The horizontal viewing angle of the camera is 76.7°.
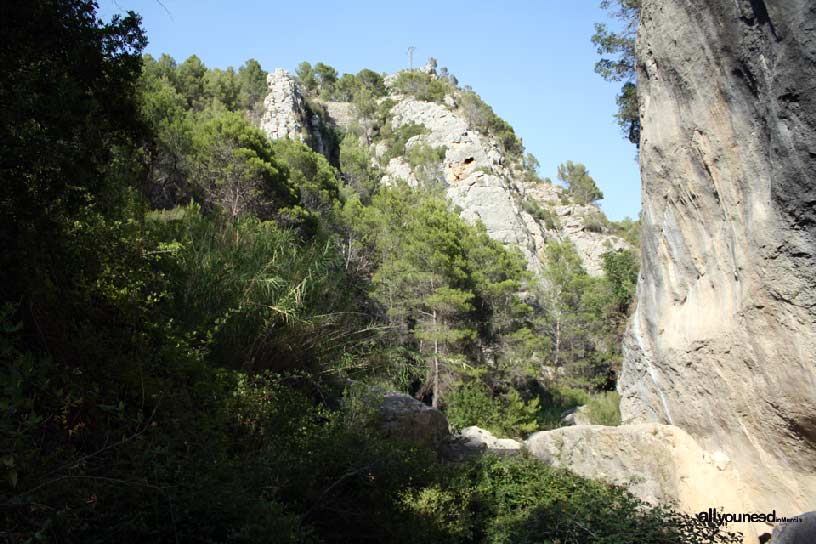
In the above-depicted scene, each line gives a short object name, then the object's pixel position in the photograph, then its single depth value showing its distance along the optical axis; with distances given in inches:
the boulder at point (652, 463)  254.8
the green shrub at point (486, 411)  618.8
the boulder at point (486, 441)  360.9
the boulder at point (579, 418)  502.8
